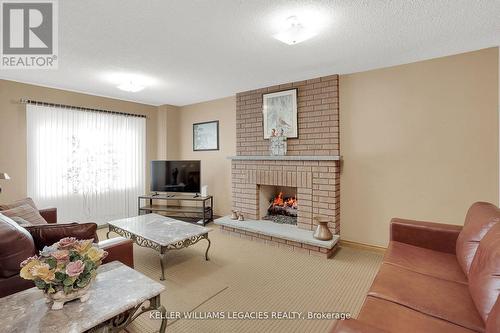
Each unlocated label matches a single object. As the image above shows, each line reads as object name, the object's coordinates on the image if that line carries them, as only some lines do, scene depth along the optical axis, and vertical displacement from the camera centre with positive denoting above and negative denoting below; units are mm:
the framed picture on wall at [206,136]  4871 +604
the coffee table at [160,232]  2547 -767
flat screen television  4613 -207
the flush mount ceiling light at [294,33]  2010 +1107
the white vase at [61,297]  1185 -644
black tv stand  4547 -828
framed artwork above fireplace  3725 +811
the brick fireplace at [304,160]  3410 +73
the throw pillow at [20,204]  2519 -408
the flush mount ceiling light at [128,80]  3338 +1238
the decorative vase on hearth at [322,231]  3101 -858
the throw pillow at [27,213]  2257 -451
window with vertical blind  3734 +73
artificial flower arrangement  1148 -502
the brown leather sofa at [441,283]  1155 -748
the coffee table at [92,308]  1089 -700
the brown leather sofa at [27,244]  1401 -496
